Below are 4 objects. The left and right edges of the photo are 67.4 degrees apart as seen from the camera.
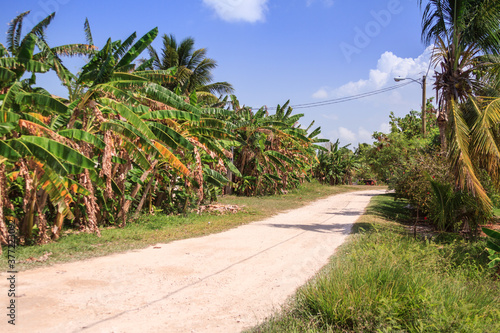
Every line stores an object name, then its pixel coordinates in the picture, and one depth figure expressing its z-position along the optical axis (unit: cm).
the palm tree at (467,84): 839
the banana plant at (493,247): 649
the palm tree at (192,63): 2509
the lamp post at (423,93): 2430
